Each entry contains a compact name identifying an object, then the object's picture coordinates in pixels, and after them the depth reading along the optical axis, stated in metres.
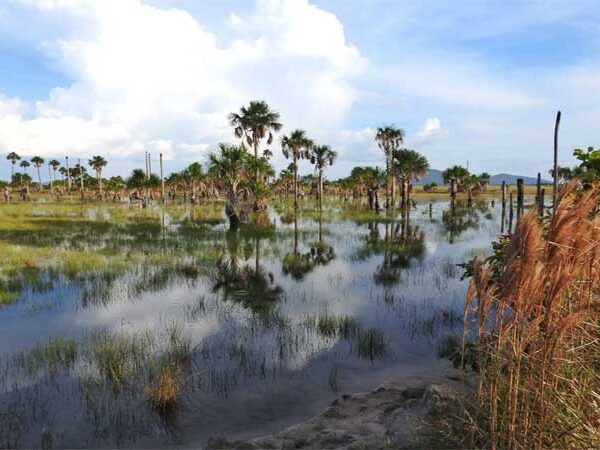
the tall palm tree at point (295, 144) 61.50
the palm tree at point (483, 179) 97.81
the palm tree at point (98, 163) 91.51
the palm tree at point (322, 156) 65.19
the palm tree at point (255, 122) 48.91
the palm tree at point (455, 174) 67.75
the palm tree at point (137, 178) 69.62
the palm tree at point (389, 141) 57.97
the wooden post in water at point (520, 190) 30.59
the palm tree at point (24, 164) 107.53
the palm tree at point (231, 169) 34.22
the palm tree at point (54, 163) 116.50
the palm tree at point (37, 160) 105.22
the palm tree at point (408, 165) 53.09
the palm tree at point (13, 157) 105.12
